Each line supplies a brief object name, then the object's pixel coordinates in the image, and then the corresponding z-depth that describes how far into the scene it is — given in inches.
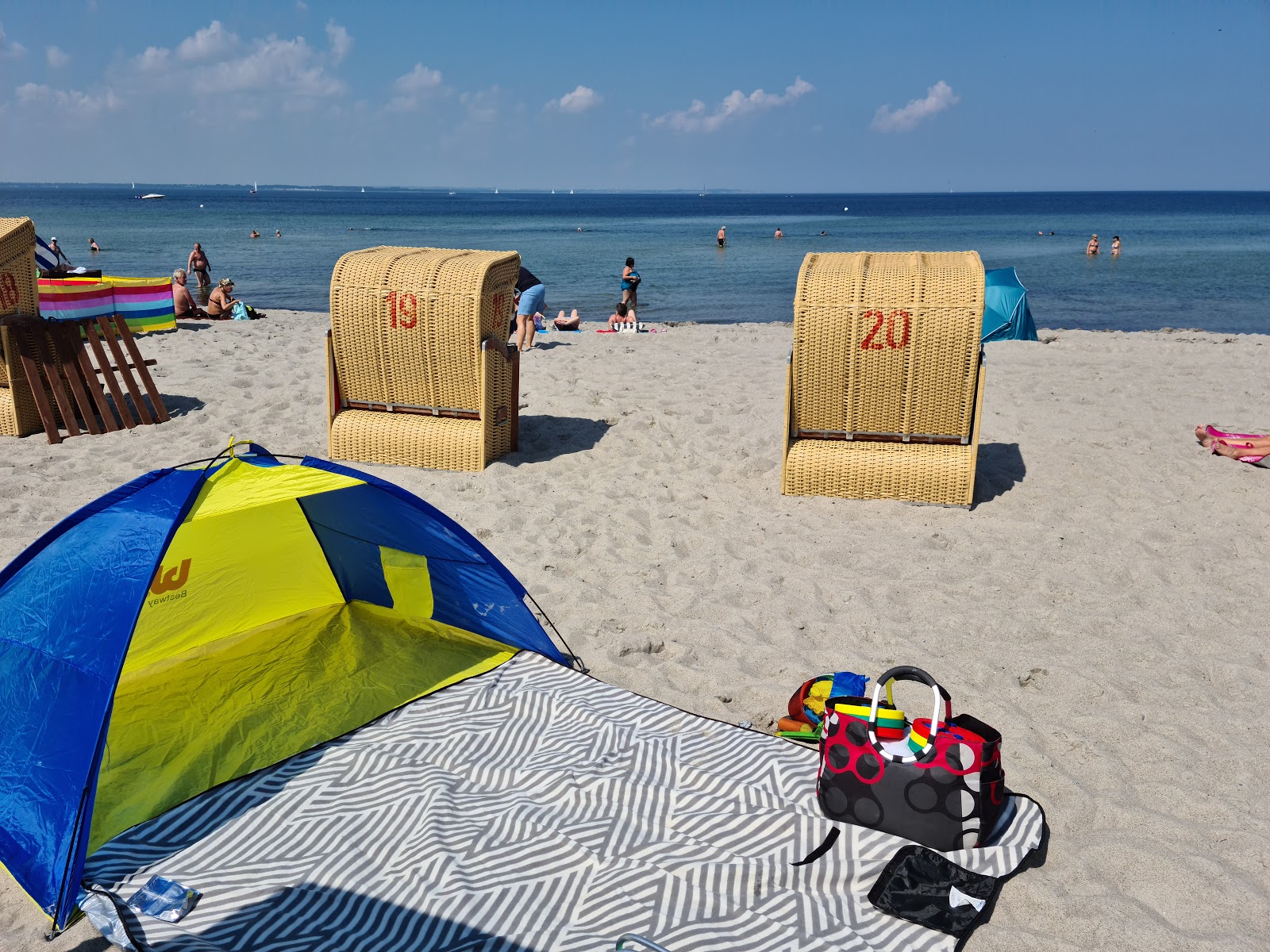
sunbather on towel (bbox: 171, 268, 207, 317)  647.1
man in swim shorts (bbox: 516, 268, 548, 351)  530.0
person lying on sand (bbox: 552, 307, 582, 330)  650.8
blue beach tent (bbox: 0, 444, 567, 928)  149.9
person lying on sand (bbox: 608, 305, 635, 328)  674.2
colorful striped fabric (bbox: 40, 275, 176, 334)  502.6
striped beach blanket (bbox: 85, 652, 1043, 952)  128.3
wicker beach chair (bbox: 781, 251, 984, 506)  279.6
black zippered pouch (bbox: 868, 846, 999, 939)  129.5
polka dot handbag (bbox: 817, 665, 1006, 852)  139.6
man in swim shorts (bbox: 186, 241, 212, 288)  877.8
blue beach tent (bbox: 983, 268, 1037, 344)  582.6
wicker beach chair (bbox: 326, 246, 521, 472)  310.5
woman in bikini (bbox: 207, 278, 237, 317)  655.8
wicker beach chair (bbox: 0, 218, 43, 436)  343.0
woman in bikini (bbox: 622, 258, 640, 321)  691.4
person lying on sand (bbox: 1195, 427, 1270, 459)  320.2
